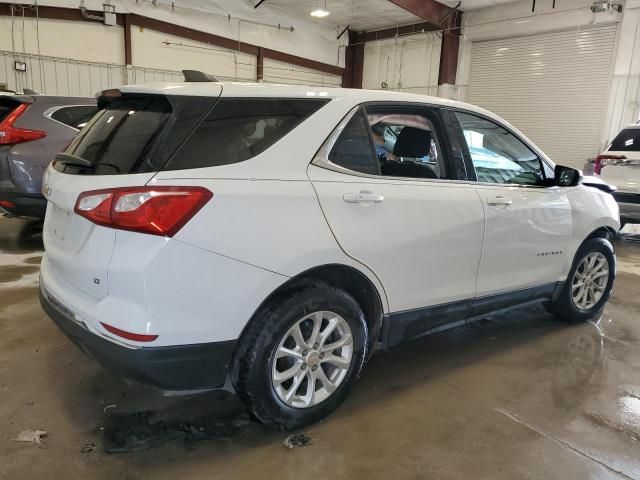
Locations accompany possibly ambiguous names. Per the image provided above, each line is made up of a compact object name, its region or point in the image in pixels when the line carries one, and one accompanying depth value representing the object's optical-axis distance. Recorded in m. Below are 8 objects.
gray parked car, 4.75
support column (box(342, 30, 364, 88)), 14.33
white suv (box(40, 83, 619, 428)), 1.86
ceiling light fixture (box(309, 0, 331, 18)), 11.38
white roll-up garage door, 10.23
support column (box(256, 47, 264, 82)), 12.33
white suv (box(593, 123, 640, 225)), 6.70
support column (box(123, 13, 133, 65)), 10.27
